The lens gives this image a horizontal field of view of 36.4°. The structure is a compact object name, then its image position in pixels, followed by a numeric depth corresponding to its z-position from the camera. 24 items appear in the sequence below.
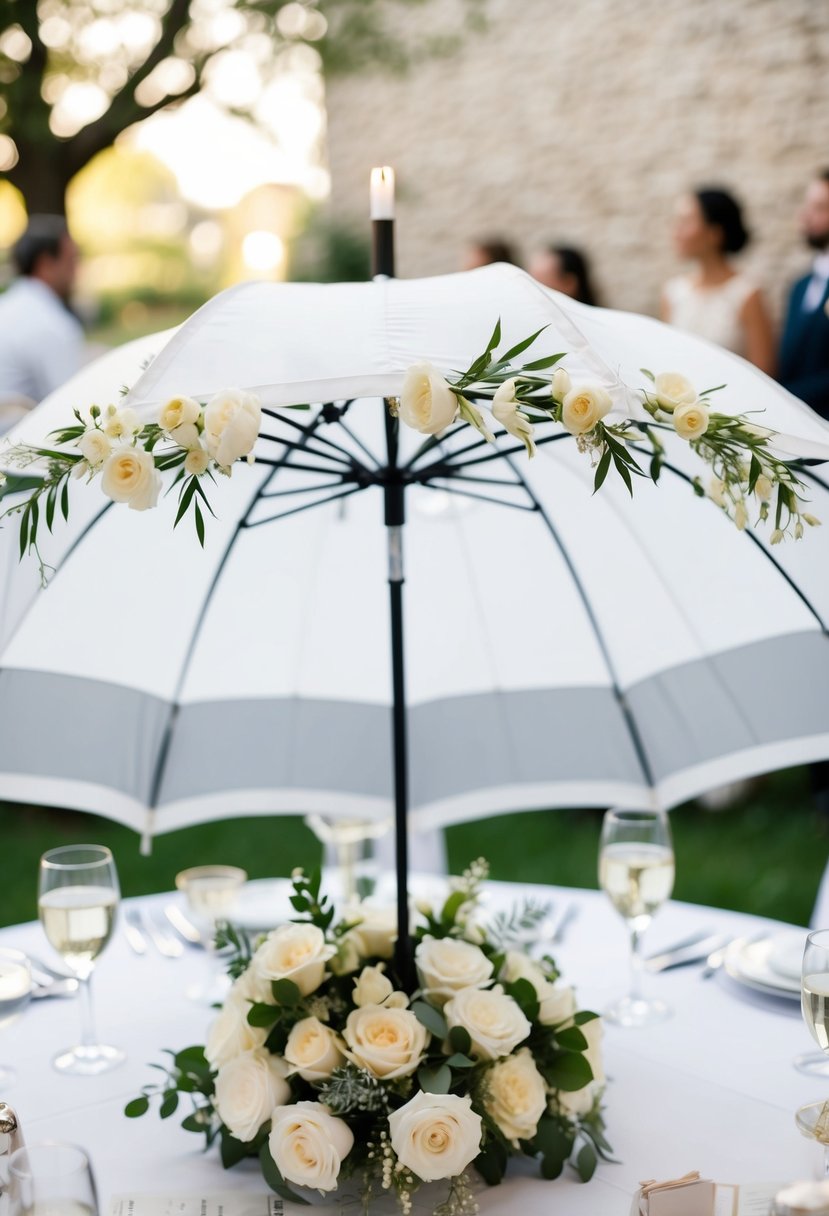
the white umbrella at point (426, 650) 1.92
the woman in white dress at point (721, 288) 5.46
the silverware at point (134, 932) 2.15
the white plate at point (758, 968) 1.88
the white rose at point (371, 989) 1.48
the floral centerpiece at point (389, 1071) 1.33
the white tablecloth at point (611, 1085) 1.44
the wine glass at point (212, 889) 2.02
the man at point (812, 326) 4.98
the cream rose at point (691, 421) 1.30
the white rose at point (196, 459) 1.26
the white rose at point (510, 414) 1.24
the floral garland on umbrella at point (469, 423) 1.22
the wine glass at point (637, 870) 1.92
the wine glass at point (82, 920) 1.73
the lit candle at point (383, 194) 1.65
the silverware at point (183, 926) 2.14
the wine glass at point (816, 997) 1.40
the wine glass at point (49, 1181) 1.04
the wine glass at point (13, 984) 1.60
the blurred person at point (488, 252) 6.75
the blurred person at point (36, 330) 5.27
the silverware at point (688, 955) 2.04
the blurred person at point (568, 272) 6.00
